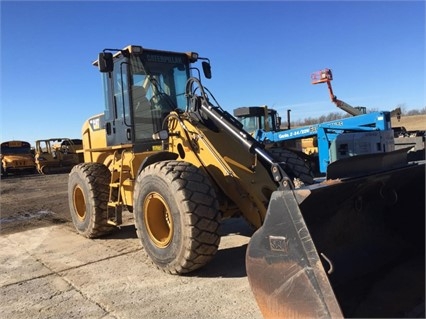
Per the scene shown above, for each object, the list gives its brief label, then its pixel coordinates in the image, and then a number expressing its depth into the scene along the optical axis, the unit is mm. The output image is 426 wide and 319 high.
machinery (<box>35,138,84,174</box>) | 26609
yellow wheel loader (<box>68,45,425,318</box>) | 2924
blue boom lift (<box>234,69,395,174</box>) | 9609
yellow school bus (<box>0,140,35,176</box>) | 27797
